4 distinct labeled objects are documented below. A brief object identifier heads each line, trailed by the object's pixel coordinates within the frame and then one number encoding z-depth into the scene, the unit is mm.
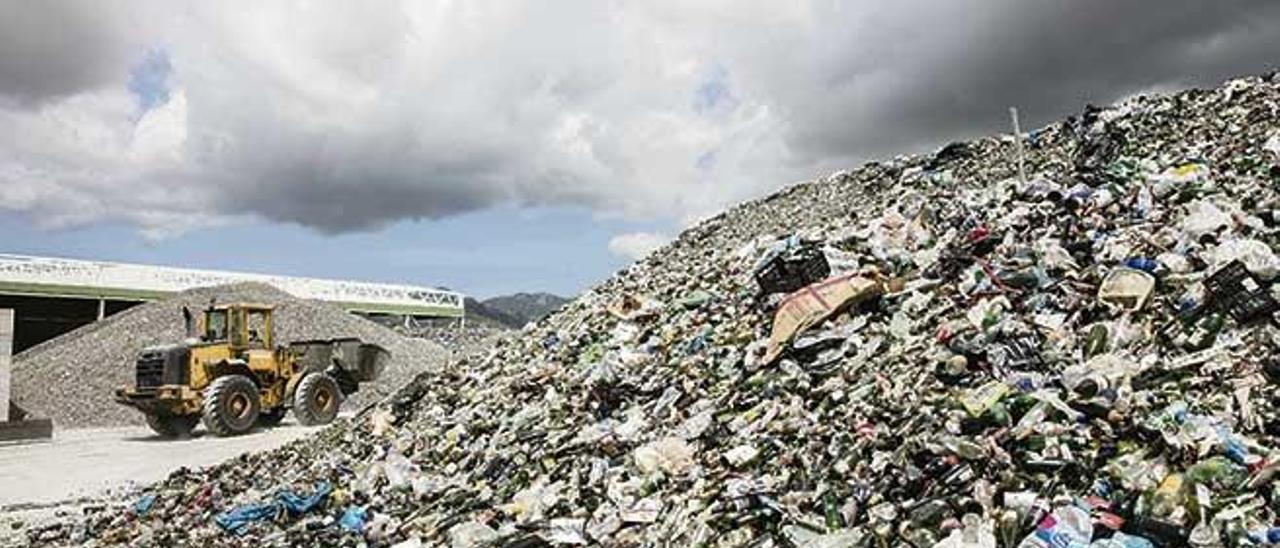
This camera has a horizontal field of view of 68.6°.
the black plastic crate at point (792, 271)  8094
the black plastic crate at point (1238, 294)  5320
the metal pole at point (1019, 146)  9401
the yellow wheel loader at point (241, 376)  15039
